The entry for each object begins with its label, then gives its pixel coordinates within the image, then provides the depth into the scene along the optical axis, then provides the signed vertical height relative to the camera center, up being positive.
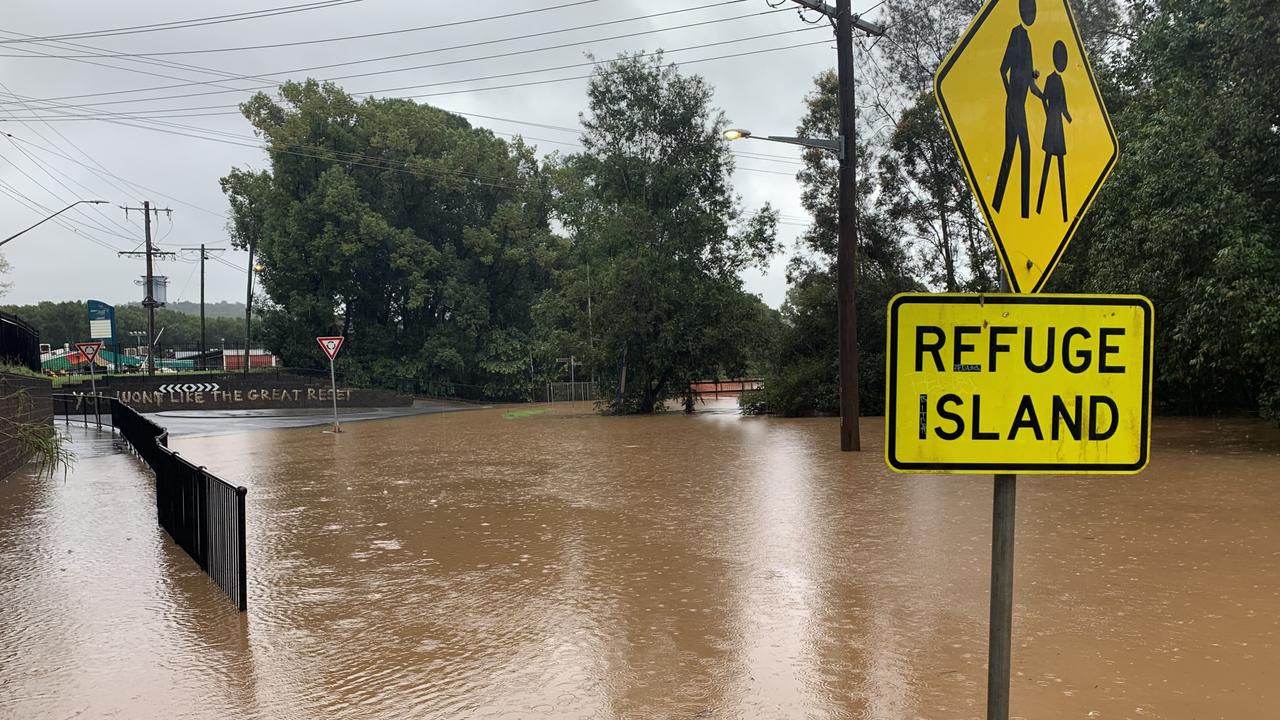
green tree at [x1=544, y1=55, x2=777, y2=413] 34.12 +3.59
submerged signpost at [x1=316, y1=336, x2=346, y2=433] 28.39 -0.42
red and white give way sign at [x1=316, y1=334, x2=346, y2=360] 28.39 -0.39
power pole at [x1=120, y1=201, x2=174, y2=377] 51.03 +2.16
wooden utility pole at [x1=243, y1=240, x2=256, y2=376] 59.22 +2.35
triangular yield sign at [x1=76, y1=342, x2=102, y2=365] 38.50 -0.83
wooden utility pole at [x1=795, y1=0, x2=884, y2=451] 18.88 +2.39
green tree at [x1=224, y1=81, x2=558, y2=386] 52.38 +5.85
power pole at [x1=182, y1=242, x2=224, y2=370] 65.19 +5.69
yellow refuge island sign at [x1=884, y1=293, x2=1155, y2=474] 2.28 -0.13
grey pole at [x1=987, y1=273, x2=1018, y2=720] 2.30 -0.71
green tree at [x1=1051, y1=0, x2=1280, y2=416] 15.11 +2.61
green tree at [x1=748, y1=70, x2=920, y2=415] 31.69 +1.58
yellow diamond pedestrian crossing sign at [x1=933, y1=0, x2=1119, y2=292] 2.42 +0.61
